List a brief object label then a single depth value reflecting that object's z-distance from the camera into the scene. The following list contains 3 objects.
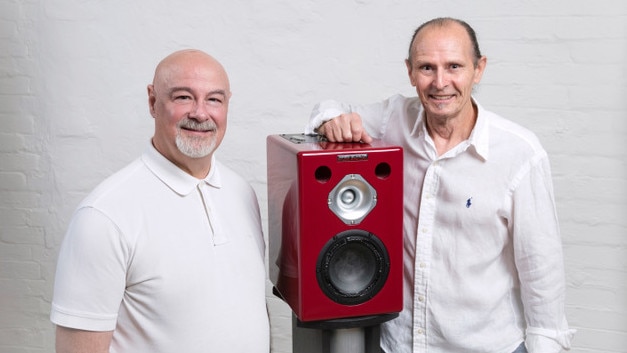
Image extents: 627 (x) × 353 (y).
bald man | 1.38
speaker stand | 1.53
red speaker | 1.46
